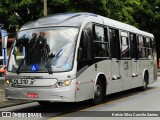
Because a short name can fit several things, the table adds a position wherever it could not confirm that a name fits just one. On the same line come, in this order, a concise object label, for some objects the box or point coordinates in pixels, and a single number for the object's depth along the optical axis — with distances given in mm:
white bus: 11094
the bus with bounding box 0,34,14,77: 32241
